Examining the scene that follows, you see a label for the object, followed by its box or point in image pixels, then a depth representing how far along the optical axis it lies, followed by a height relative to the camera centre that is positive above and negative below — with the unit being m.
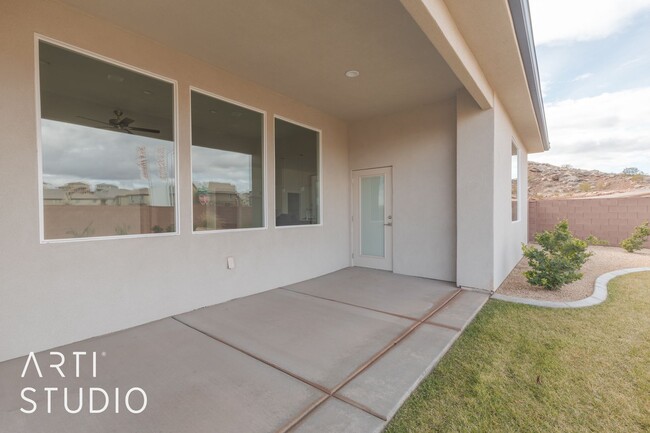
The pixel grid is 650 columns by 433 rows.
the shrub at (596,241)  7.62 -0.94
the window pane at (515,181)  6.48 +0.68
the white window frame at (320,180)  5.64 +0.65
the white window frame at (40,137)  2.62 +0.91
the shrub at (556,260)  4.36 -0.79
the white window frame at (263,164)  3.69 +0.78
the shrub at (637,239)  7.55 -0.80
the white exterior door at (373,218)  5.84 -0.12
